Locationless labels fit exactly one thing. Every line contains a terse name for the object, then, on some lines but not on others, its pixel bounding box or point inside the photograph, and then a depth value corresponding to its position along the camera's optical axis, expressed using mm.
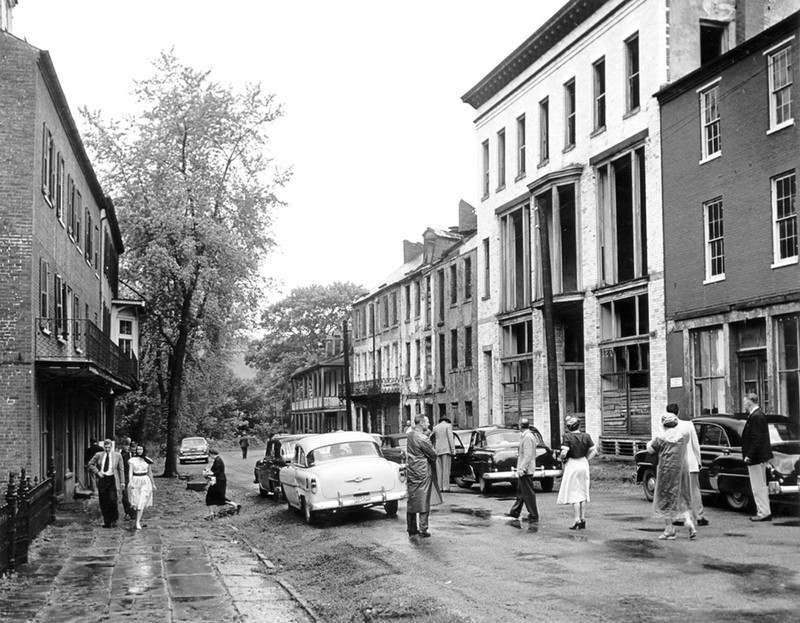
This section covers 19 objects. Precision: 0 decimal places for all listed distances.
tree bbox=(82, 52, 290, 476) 36281
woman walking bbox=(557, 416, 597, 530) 14867
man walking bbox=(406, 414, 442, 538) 15094
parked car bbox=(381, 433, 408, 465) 26094
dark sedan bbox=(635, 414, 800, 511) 15578
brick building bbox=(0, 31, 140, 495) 19391
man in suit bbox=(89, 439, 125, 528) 19484
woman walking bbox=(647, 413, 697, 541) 13156
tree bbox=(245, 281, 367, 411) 92938
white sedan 18109
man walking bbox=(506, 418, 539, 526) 15875
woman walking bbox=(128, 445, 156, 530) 19516
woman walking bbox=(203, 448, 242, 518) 22031
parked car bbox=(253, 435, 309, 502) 23562
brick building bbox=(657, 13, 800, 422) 22750
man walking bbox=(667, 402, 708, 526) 14383
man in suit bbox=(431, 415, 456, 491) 21406
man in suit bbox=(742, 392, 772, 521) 14891
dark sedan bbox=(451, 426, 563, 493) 22422
